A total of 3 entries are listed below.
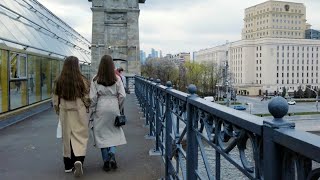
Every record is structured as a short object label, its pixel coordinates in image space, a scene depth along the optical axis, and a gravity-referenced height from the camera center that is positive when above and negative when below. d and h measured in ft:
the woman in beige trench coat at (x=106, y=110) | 19.11 -1.57
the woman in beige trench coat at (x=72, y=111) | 18.75 -1.59
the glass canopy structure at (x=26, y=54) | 33.91 +2.67
